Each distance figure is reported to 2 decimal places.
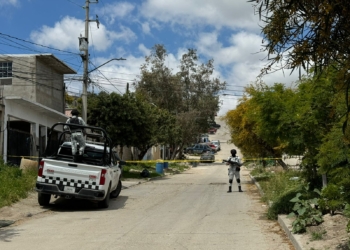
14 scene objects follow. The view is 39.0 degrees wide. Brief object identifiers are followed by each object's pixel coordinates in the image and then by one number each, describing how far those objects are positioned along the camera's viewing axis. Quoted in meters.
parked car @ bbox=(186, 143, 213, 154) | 69.81
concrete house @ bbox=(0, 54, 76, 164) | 21.69
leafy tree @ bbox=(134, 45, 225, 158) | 56.18
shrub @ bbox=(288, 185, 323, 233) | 9.11
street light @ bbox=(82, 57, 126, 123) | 23.89
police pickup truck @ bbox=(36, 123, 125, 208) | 13.45
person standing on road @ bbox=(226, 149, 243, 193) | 19.45
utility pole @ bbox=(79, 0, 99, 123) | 24.57
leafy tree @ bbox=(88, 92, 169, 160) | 29.50
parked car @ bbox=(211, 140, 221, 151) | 75.97
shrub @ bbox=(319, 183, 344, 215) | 7.67
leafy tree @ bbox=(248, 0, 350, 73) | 5.00
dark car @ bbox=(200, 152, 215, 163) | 56.80
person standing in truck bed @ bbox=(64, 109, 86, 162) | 13.91
